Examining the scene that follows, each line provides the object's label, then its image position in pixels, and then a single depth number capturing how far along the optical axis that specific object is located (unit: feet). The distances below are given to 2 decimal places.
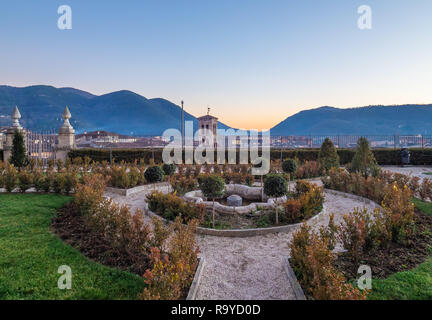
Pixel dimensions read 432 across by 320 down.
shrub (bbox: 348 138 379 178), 33.35
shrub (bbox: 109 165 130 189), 32.37
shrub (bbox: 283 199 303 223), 20.16
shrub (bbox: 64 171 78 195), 27.89
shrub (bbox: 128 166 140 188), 33.09
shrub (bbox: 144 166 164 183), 33.24
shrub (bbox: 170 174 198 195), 30.54
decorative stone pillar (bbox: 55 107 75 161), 55.83
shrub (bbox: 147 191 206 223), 19.84
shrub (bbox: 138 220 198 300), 9.25
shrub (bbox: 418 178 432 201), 24.97
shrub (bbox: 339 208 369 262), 13.32
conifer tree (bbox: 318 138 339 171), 40.83
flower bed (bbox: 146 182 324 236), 18.93
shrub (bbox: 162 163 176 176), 32.50
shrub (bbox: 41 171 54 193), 28.14
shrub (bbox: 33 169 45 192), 28.07
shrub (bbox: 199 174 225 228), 21.89
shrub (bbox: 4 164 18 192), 27.81
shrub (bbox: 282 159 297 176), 34.71
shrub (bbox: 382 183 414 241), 15.66
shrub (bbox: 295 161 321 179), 40.22
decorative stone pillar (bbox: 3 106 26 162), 46.85
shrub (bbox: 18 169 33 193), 28.04
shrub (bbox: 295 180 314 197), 25.12
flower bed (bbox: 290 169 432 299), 9.86
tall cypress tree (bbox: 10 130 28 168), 43.42
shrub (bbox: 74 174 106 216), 17.17
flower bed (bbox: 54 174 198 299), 9.71
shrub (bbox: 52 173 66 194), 27.71
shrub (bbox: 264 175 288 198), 21.85
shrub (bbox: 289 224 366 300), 8.93
